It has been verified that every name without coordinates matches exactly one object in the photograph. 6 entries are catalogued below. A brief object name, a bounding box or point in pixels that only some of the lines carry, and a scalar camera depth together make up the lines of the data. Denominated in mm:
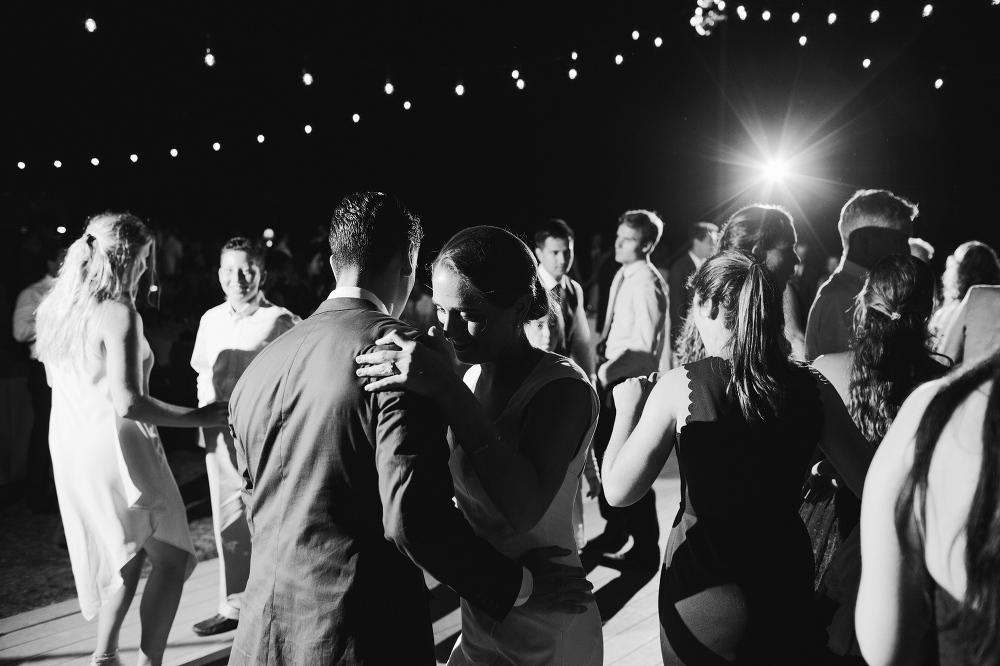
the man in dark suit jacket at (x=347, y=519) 1143
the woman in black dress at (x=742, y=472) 1389
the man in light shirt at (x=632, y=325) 3697
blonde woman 2293
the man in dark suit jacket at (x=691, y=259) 4664
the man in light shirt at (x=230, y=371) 2859
